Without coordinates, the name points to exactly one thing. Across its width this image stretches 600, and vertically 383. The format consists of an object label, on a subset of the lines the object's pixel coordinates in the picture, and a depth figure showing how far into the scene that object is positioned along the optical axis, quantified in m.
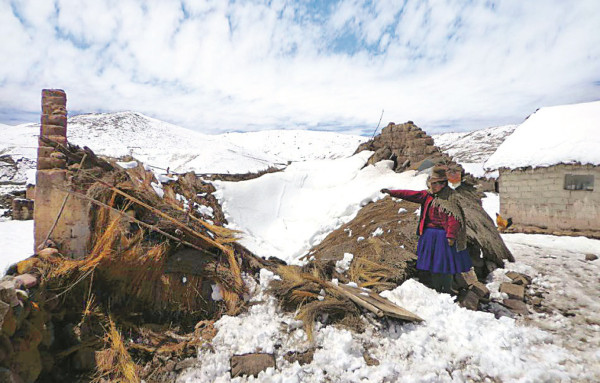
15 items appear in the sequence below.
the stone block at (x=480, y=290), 3.67
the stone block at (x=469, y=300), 3.32
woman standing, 3.38
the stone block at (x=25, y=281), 2.28
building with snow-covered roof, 7.88
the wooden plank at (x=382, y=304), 2.94
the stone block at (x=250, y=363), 2.42
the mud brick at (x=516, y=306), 3.45
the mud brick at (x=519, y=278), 4.10
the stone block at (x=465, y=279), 3.77
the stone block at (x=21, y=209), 11.18
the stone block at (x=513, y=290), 3.72
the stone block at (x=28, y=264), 2.50
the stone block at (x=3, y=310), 1.85
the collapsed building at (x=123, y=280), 2.38
